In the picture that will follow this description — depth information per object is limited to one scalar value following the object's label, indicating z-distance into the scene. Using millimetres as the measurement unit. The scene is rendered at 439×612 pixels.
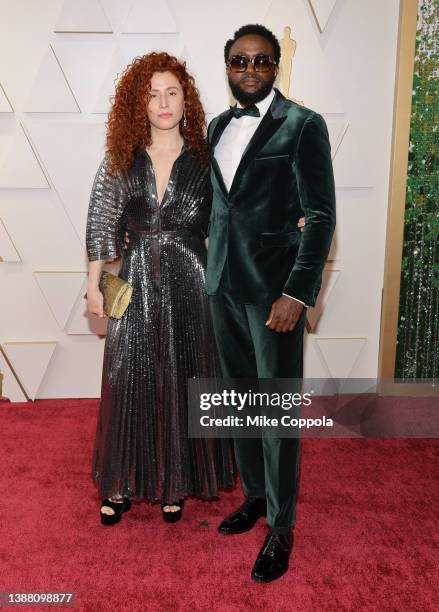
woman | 2268
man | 1973
